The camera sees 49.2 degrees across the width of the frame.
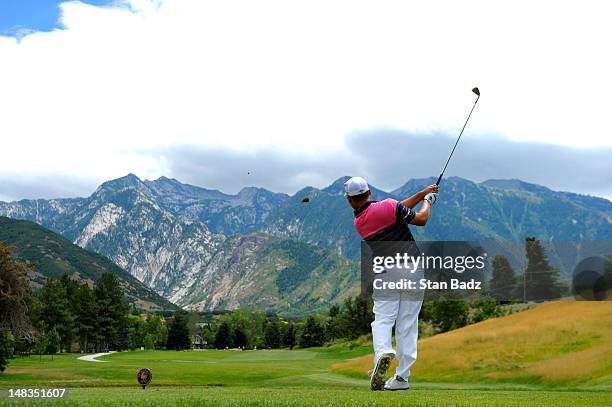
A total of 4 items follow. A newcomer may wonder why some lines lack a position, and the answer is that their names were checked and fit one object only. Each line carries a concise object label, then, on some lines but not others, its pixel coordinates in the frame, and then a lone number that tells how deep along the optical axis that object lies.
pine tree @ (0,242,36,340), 48.50
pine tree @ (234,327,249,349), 189.12
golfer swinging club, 10.98
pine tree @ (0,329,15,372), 48.03
